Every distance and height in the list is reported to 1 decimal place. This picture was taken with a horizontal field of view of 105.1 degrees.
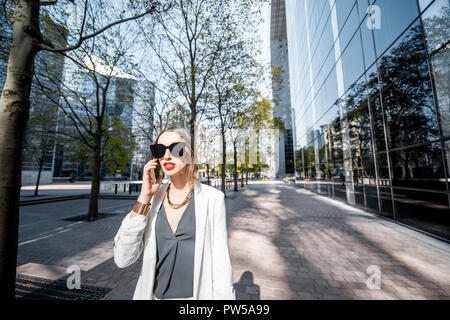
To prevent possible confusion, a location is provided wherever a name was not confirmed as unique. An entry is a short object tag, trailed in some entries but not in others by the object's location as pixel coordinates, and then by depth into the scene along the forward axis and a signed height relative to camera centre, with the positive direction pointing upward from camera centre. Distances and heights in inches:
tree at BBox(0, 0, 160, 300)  84.9 +27.8
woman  53.6 -21.5
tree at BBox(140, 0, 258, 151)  320.5 +262.7
